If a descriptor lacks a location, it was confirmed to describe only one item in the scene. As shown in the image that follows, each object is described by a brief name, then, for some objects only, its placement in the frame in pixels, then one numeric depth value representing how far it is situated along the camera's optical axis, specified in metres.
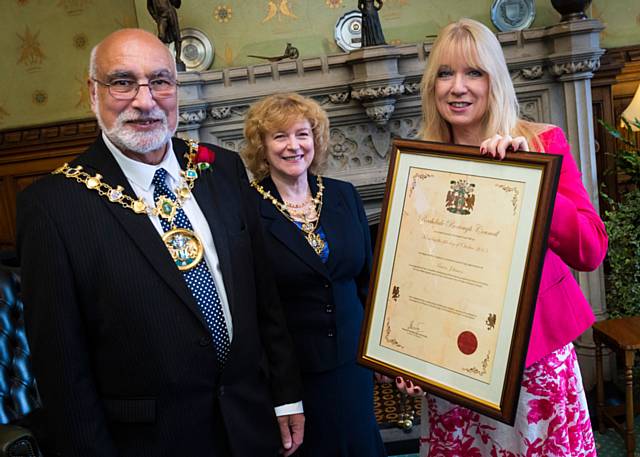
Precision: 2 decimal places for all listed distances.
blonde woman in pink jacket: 1.38
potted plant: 3.13
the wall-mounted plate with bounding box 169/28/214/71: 3.68
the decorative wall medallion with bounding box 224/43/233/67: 3.75
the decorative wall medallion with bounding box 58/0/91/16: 4.43
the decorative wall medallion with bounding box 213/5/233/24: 3.71
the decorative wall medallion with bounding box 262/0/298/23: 3.74
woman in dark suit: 1.89
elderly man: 1.24
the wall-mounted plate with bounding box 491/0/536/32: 3.52
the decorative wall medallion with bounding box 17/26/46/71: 4.47
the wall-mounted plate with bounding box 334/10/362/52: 3.69
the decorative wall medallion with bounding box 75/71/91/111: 4.47
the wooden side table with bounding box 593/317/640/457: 2.63
